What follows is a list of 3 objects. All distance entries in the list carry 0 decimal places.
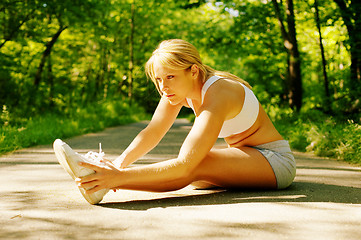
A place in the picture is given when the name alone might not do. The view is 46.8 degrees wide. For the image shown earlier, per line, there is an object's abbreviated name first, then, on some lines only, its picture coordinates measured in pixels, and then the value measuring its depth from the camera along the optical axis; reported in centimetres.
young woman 261
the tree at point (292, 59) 1181
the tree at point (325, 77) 907
